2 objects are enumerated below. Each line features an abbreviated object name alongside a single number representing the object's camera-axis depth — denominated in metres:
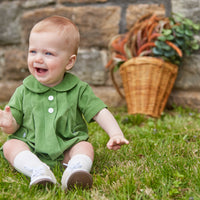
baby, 1.82
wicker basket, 3.15
